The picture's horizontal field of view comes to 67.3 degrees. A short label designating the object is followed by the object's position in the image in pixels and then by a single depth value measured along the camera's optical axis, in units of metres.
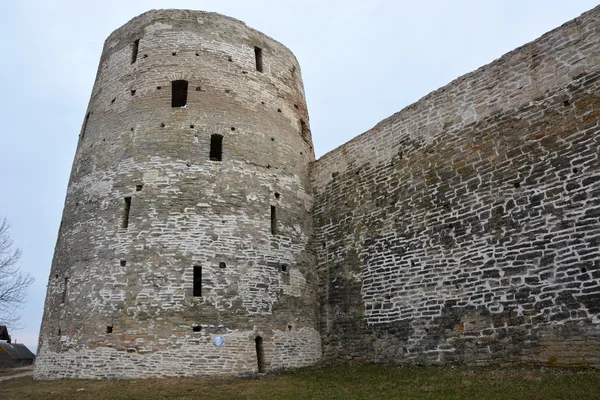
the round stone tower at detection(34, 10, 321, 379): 10.18
